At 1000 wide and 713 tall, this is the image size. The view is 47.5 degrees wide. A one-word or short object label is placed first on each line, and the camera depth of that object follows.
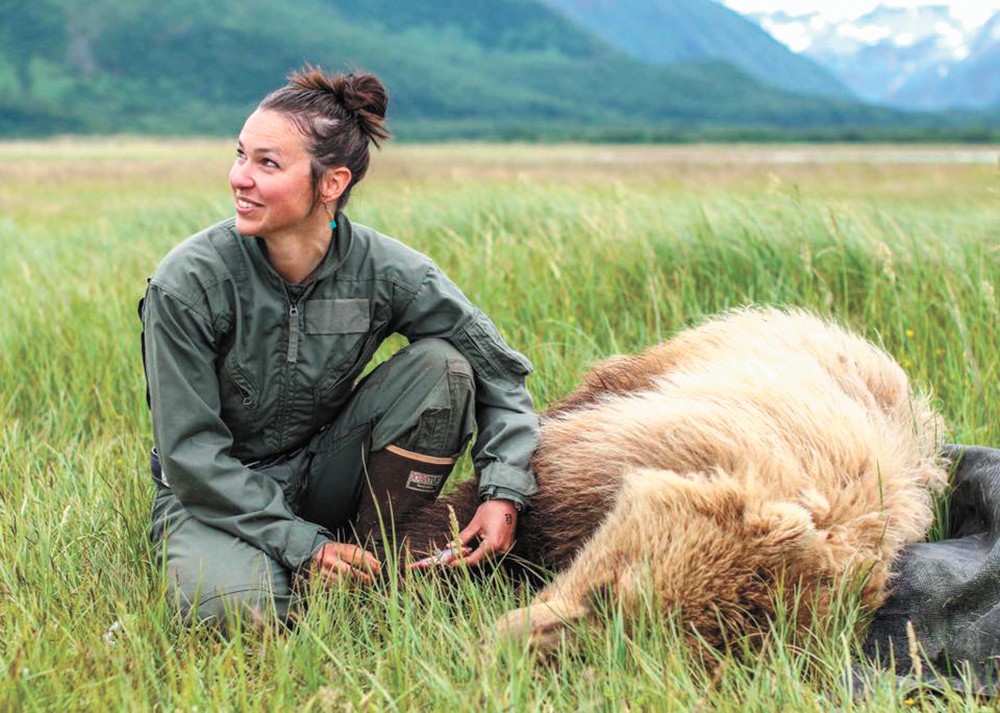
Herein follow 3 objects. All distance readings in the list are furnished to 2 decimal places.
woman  2.91
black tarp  2.56
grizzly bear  2.42
